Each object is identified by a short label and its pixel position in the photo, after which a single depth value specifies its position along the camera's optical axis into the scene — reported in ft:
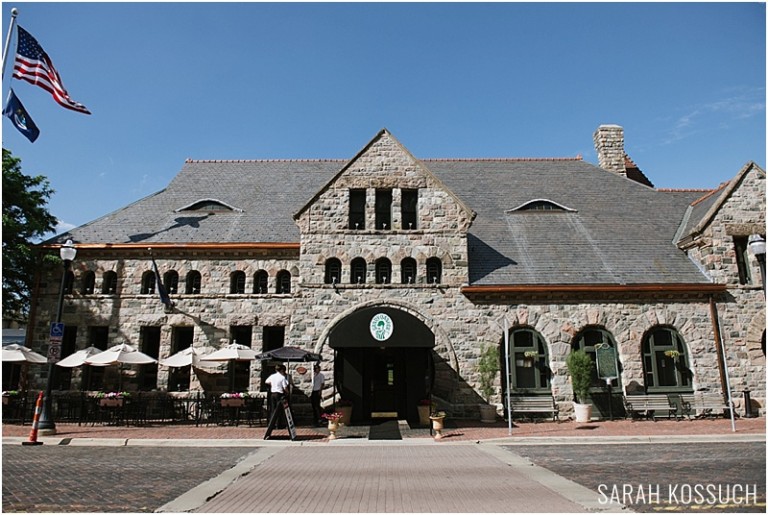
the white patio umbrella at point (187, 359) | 60.90
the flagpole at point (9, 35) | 42.27
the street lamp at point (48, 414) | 49.78
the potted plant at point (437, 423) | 47.83
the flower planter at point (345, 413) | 57.10
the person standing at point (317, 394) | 59.06
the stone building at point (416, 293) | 62.03
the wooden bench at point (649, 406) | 60.08
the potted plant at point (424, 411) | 56.54
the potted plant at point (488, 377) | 60.13
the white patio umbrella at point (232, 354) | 59.47
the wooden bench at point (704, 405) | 60.08
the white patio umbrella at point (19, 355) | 56.34
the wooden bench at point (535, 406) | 61.00
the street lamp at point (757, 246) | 45.96
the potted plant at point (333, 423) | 48.07
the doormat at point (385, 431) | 48.47
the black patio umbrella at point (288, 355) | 54.28
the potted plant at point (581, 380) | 57.88
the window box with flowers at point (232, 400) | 57.52
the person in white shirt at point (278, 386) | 48.88
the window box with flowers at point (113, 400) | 57.31
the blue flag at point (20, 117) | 44.93
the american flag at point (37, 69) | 46.34
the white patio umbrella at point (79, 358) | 58.95
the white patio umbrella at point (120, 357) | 58.70
